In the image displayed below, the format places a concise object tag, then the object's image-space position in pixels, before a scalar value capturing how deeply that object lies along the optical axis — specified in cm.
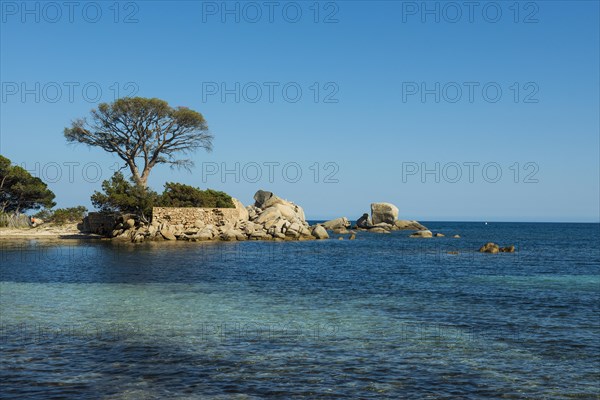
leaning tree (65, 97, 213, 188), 6575
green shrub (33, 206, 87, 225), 7194
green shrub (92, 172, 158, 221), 5999
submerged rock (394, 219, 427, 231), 11062
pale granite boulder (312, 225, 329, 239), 6994
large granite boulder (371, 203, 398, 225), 10788
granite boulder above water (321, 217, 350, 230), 10519
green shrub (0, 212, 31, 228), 6643
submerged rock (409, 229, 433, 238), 8136
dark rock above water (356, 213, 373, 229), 11007
